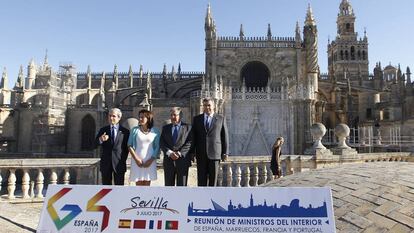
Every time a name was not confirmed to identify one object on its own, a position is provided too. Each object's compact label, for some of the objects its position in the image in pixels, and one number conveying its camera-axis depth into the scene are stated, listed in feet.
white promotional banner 9.45
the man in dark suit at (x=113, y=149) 16.60
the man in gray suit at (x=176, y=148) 16.30
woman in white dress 16.24
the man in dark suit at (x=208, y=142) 16.55
